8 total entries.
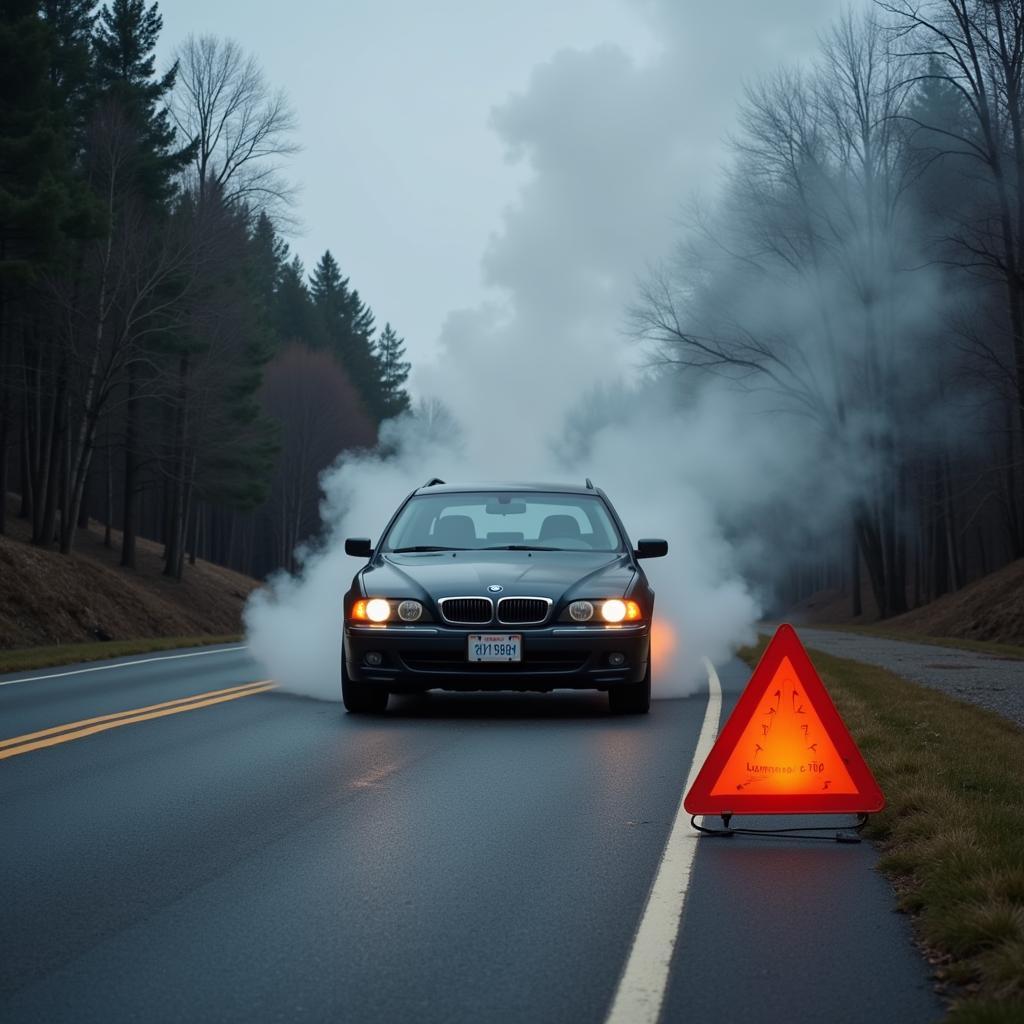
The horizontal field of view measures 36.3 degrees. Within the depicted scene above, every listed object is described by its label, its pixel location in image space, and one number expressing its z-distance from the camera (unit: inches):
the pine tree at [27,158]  1245.7
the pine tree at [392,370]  4306.1
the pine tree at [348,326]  4092.0
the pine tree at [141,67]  1780.3
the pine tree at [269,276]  3110.7
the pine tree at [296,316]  3831.2
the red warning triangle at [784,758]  272.1
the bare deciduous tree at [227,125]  1759.4
